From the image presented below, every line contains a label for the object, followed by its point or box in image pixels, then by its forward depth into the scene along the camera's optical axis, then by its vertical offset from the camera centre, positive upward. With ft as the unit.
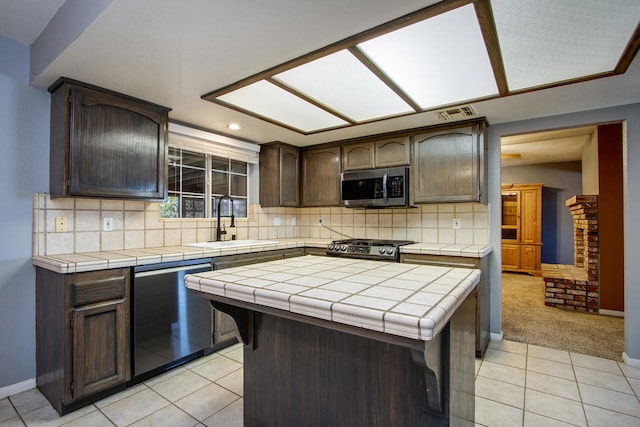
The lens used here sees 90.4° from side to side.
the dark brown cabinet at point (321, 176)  12.32 +1.53
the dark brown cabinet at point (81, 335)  6.15 -2.46
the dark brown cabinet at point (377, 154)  10.77 +2.17
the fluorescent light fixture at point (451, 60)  4.63 +2.86
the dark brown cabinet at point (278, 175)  12.39 +1.55
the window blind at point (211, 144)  9.82 +2.45
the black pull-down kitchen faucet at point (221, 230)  10.62 -0.51
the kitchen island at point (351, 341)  3.02 -1.65
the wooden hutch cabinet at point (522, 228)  20.86 -0.93
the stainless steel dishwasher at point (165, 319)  7.08 -2.50
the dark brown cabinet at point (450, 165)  9.51 +1.53
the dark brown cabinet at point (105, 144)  6.88 +1.68
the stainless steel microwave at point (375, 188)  10.59 +0.93
